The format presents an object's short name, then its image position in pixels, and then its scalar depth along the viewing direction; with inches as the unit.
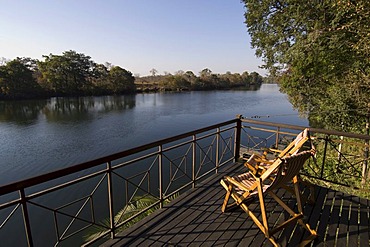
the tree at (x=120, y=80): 1626.5
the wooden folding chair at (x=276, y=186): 72.9
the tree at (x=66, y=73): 1355.8
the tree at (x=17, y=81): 1135.0
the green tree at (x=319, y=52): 220.5
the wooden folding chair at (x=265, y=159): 87.4
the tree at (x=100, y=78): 1569.9
